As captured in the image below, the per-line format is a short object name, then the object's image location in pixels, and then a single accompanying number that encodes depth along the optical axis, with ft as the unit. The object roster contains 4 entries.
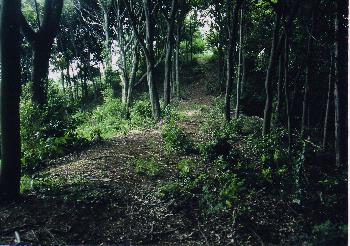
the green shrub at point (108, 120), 39.17
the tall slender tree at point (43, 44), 34.86
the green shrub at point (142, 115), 48.21
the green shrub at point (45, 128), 30.25
